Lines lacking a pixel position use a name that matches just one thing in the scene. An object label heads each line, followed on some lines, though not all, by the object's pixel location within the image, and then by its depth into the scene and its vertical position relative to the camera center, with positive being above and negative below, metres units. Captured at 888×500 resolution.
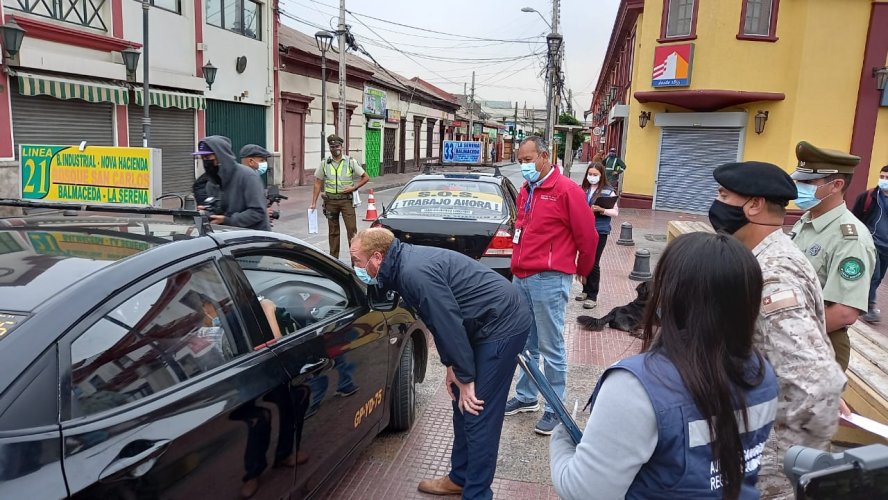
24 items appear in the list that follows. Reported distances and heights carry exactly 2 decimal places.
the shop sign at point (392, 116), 33.18 +1.90
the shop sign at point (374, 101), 29.75 +2.38
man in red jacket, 4.00 -0.60
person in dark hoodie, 5.20 -0.36
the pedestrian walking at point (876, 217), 6.54 -0.50
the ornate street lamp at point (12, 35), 11.02 +1.78
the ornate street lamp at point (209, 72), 16.64 +1.90
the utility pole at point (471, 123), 49.72 +2.47
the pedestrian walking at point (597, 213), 7.03 -0.61
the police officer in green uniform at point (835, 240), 2.43 -0.29
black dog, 6.24 -1.61
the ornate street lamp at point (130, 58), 13.58 +1.79
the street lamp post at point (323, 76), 22.98 +2.68
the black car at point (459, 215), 6.10 -0.65
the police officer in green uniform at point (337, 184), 8.62 -0.50
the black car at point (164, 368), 1.62 -0.75
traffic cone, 12.23 -1.17
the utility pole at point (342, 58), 21.28 +3.12
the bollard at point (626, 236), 11.45 -1.41
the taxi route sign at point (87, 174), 4.93 -0.30
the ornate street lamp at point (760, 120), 15.18 +1.11
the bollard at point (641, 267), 8.56 -1.48
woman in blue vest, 1.35 -0.52
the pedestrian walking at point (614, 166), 14.03 -0.16
